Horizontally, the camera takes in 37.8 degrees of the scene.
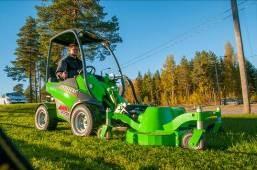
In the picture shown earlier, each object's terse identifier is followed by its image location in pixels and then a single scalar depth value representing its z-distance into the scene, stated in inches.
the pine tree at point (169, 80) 4013.8
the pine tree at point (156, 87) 4414.4
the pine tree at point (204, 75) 3750.0
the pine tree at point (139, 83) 4458.7
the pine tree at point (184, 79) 4037.9
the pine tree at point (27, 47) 2469.2
